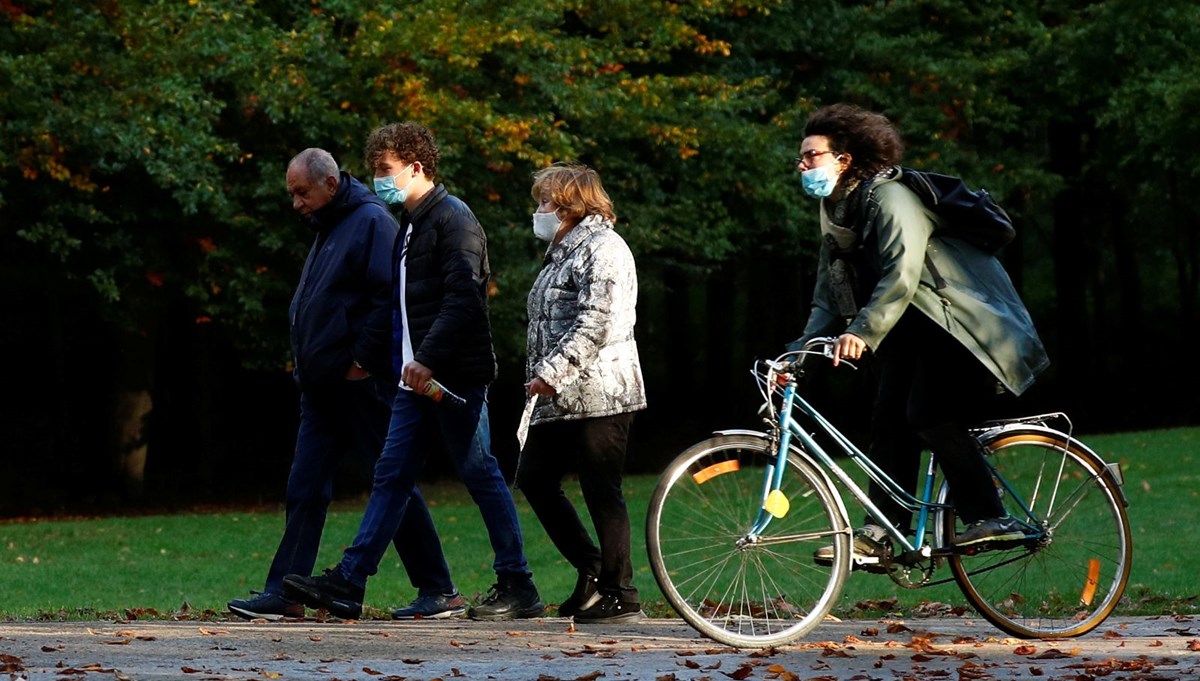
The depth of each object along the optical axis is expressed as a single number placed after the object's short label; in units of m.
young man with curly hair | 14.19
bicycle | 12.11
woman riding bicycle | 12.14
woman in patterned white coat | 13.65
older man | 14.63
